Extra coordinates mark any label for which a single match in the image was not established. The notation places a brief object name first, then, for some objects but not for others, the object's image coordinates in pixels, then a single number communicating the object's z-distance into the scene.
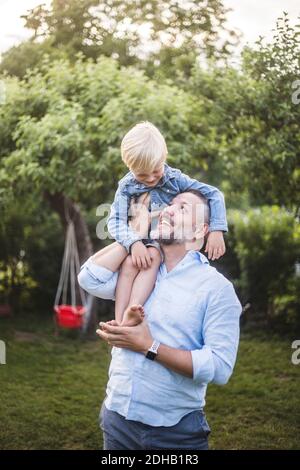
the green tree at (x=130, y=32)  5.66
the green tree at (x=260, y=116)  4.21
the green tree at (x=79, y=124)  4.80
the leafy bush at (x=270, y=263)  6.86
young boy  1.77
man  1.62
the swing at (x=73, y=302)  6.37
